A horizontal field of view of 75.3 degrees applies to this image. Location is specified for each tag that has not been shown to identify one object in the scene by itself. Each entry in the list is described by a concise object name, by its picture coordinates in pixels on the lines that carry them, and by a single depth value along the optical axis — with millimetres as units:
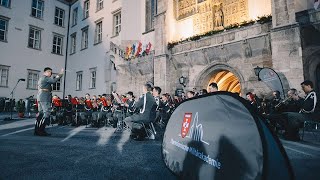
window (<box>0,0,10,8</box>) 21292
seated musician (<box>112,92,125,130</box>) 10047
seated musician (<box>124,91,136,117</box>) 8942
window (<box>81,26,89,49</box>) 24466
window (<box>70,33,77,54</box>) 26056
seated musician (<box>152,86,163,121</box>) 6989
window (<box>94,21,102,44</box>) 22889
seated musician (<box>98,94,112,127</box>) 10586
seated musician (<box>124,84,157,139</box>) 6277
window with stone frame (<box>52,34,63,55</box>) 25484
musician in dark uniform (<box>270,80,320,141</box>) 5734
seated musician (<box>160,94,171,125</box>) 9921
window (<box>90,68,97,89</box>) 22491
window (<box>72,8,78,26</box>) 26262
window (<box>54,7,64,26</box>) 25900
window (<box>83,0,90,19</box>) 25062
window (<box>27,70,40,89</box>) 22688
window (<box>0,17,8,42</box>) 21078
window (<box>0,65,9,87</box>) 20648
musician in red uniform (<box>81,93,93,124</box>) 11078
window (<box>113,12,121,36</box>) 20888
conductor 6816
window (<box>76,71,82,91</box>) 24609
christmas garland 10100
